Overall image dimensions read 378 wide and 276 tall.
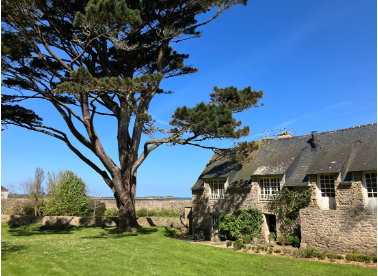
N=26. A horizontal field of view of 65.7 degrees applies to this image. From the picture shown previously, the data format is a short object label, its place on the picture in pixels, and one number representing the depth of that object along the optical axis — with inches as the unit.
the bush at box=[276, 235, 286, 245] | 668.2
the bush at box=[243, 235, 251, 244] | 685.5
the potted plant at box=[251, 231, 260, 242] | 700.4
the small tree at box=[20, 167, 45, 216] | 1179.3
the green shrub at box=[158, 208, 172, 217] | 1198.2
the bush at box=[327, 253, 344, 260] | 512.1
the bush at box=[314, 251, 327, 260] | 523.2
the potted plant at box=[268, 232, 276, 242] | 713.6
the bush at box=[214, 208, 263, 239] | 724.7
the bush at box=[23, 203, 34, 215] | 1189.7
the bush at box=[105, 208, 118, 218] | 1235.2
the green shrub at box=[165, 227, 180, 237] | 845.5
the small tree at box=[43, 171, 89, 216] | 1058.1
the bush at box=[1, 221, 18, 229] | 943.2
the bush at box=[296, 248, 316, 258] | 535.8
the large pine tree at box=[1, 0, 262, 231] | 565.6
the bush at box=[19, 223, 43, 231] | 897.5
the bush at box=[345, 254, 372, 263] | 487.0
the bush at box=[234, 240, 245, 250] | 615.8
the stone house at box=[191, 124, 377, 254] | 557.9
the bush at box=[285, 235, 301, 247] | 639.8
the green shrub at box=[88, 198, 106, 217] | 1290.6
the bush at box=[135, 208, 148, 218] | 1179.4
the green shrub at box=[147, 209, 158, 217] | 1215.6
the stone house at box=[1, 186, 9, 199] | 1981.9
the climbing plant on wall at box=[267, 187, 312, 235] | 659.4
